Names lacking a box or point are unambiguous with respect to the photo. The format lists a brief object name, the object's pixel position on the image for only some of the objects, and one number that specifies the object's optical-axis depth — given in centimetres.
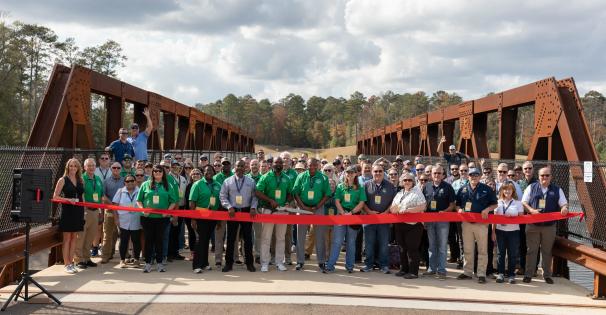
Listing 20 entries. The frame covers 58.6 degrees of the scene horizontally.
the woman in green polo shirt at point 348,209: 881
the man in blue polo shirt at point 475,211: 837
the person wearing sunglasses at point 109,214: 923
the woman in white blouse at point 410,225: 839
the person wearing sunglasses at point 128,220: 895
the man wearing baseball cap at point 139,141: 1102
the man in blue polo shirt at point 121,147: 1028
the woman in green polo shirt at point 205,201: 877
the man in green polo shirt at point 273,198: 886
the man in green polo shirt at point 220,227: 912
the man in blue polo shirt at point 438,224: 858
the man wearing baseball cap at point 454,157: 1195
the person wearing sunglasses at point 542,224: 829
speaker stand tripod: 655
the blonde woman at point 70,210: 824
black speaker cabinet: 649
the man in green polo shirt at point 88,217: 870
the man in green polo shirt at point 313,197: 890
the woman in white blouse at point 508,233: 835
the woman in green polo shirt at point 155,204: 864
